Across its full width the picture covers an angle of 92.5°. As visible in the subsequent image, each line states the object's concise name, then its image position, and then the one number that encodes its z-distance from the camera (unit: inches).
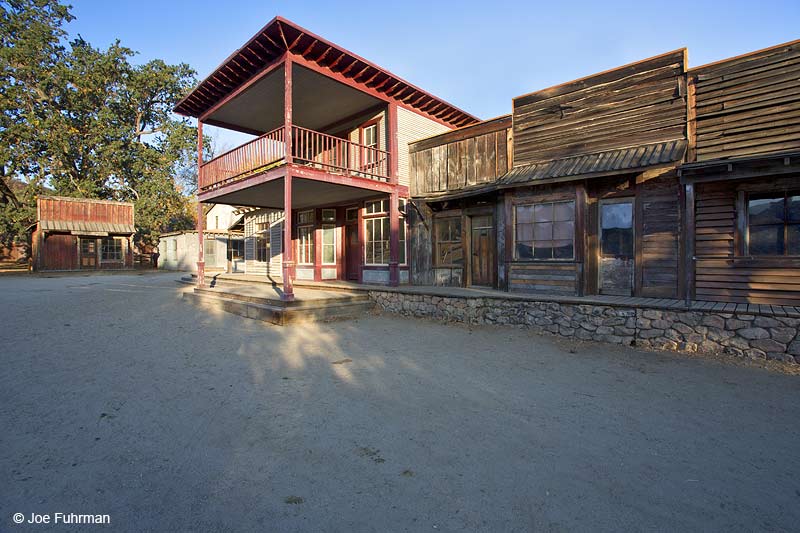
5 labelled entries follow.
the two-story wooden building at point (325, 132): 360.5
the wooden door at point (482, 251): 392.8
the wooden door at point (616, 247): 303.3
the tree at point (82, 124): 960.9
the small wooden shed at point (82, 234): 904.3
